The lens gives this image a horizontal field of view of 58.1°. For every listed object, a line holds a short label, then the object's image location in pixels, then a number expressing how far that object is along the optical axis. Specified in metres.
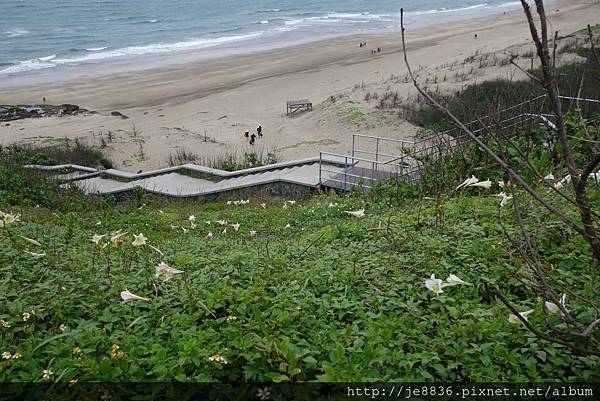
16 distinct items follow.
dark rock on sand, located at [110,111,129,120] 27.14
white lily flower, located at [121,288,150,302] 3.76
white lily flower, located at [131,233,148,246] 4.32
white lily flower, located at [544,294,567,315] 3.15
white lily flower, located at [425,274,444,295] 3.66
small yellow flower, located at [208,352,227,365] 3.04
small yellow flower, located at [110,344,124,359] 3.14
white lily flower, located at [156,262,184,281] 3.89
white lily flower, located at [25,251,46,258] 4.67
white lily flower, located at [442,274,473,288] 3.62
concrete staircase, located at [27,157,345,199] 13.88
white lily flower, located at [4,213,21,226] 4.70
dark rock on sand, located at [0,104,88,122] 27.50
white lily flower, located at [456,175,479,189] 5.20
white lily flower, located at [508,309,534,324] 3.21
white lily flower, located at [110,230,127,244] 4.37
